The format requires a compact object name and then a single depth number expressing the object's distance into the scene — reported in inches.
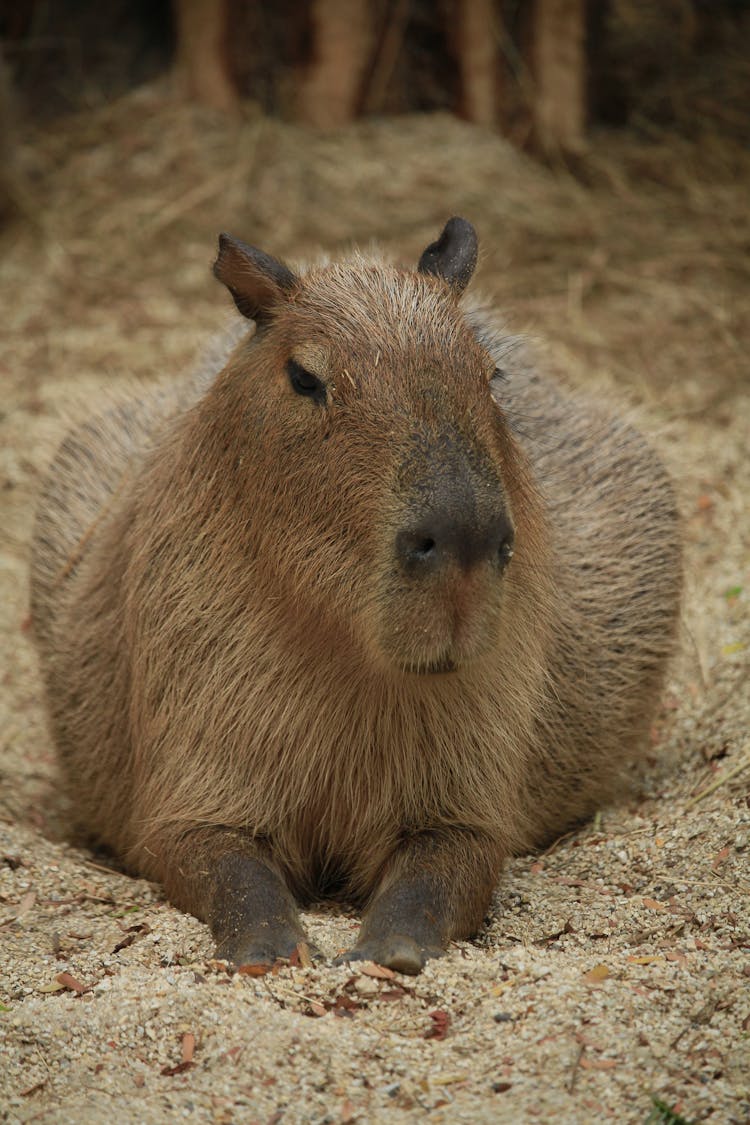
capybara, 284.5
